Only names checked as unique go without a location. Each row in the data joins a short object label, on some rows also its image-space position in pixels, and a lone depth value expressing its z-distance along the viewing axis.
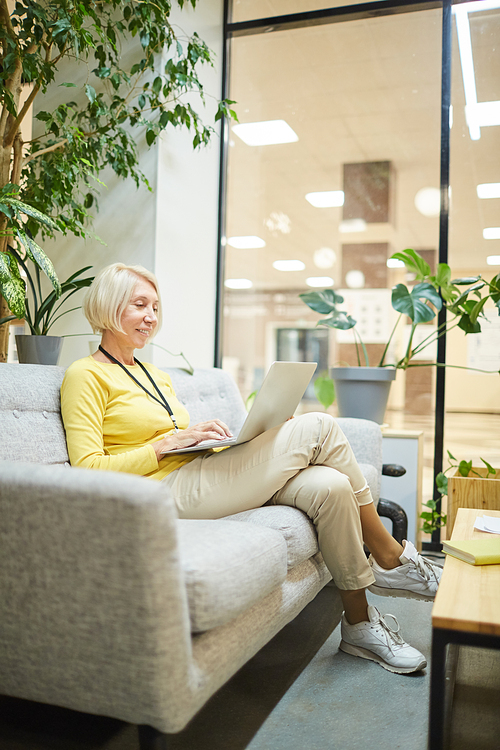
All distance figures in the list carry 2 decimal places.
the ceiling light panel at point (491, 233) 2.99
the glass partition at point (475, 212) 3.00
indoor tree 1.96
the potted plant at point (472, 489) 2.58
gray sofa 0.96
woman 1.59
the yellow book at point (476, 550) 1.36
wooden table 1.02
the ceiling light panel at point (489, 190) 3.00
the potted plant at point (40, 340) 2.09
